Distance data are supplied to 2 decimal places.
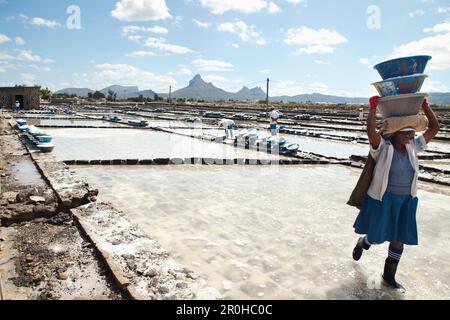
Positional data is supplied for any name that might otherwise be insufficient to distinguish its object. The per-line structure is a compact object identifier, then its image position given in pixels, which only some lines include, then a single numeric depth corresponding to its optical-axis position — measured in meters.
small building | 36.41
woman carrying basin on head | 3.23
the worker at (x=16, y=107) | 33.70
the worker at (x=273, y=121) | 14.34
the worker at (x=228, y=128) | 17.35
